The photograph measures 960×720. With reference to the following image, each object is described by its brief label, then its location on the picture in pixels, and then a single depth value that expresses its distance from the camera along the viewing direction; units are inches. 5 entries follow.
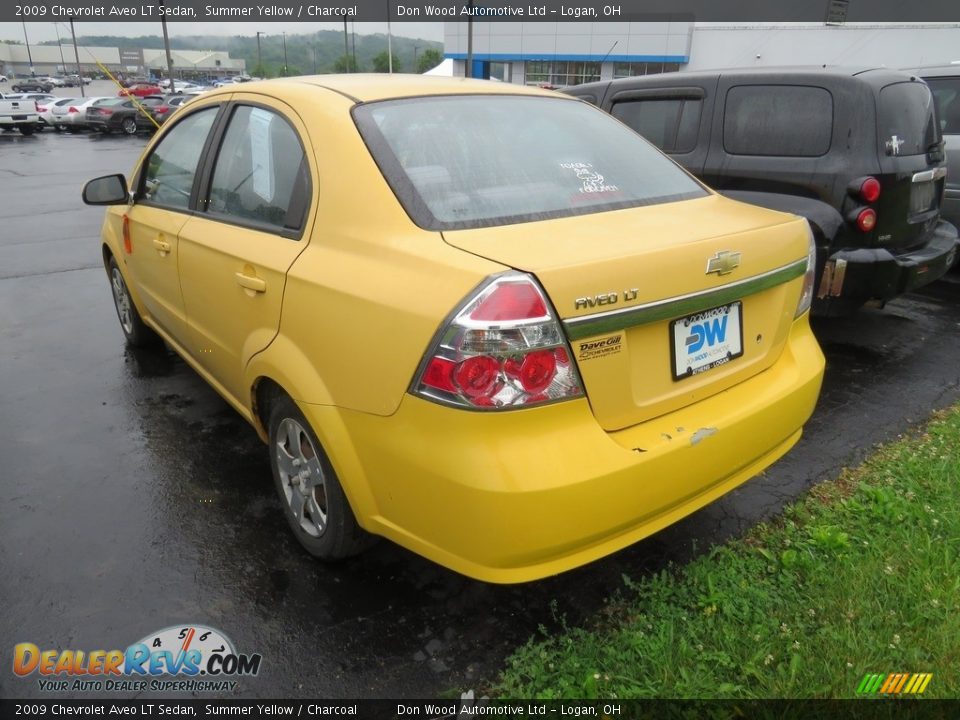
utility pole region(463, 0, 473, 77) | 1121.4
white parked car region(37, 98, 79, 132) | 1155.3
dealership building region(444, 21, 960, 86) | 1390.3
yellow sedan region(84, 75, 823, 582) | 74.7
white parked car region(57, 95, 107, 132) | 1143.0
